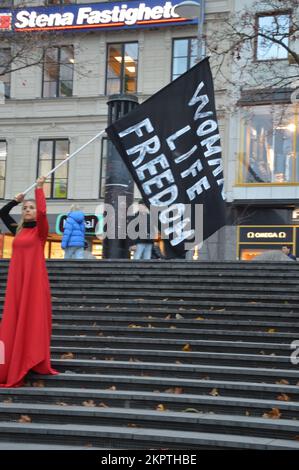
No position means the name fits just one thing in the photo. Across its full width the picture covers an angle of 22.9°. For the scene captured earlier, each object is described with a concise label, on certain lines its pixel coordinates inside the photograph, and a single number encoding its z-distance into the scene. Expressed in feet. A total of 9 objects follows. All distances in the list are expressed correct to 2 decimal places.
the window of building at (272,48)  63.73
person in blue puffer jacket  52.90
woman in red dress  25.38
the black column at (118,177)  56.18
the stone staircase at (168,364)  22.15
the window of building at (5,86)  99.76
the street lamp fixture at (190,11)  67.56
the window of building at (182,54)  93.71
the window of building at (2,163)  99.56
